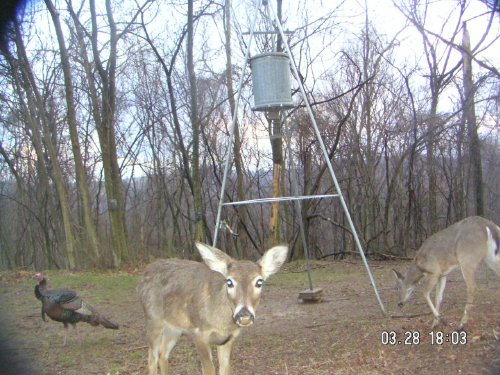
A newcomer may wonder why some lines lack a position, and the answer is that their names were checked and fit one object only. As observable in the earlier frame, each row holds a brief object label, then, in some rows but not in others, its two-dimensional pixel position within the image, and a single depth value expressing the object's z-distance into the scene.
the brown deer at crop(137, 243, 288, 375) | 4.26
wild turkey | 6.65
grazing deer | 6.93
